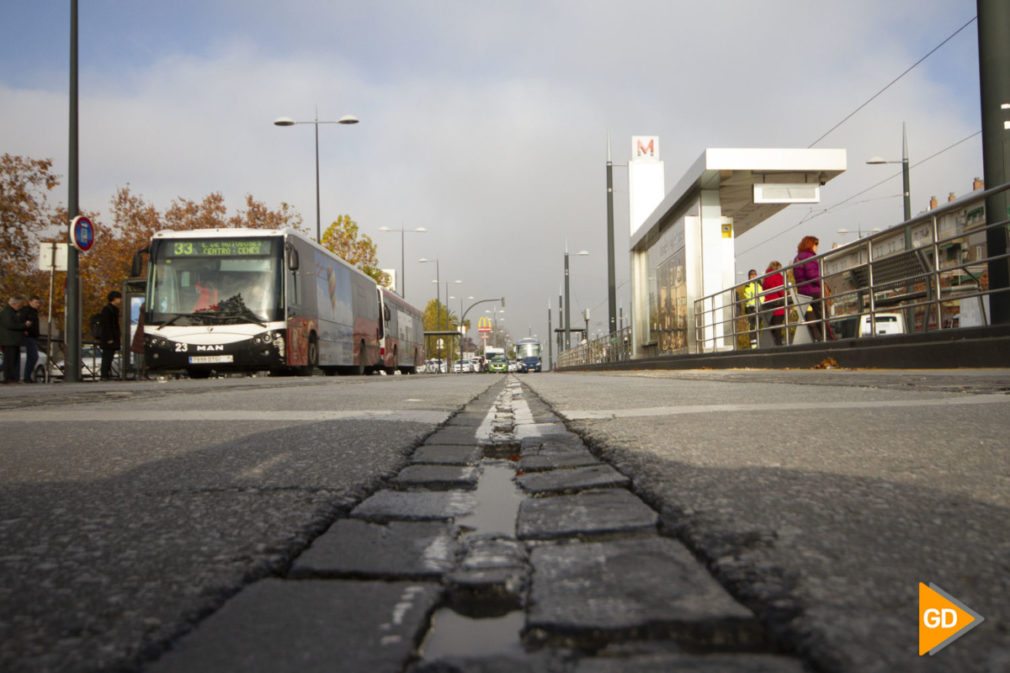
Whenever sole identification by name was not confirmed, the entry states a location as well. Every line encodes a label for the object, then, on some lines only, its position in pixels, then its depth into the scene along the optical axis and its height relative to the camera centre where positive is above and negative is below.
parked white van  15.91 +0.60
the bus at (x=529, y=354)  62.25 +0.24
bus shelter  15.83 +3.38
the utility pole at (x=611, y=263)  26.17 +3.16
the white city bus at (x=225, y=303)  14.90 +1.18
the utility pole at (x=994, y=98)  7.42 +2.47
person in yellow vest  14.30 +0.93
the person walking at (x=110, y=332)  15.89 +0.66
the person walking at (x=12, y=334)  13.59 +0.54
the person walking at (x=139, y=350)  17.28 +0.27
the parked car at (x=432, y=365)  70.12 -0.64
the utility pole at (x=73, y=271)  13.74 +1.69
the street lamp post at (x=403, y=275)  52.34 +5.73
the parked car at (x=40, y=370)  17.54 -0.15
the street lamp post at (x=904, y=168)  20.70 +5.40
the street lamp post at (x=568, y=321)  47.59 +2.24
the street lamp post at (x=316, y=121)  29.56 +9.29
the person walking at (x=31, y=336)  14.05 +0.52
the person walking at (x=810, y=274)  11.58 +1.24
